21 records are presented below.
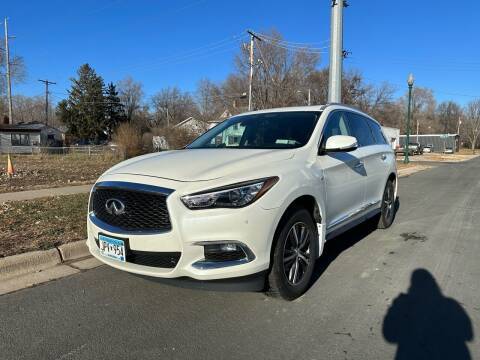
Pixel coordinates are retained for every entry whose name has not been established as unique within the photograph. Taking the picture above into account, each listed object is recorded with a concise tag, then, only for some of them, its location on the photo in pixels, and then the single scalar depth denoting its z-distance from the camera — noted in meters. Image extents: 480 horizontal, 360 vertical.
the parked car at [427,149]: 71.25
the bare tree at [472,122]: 102.69
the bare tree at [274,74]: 41.66
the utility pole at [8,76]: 52.69
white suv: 3.38
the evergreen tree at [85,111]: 71.88
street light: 23.95
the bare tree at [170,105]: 93.25
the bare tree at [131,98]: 90.45
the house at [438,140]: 79.12
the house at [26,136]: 56.25
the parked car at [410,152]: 53.76
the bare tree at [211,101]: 54.17
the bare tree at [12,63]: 55.00
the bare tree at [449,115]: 124.44
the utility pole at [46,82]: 69.06
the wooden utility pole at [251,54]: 33.82
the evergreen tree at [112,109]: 74.12
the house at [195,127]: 35.81
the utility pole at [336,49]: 12.98
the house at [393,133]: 58.67
